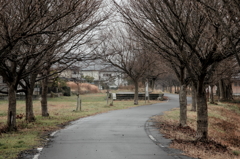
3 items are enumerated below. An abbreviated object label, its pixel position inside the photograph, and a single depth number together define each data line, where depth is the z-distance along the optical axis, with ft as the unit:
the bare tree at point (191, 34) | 59.64
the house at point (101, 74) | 241.25
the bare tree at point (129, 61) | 215.35
